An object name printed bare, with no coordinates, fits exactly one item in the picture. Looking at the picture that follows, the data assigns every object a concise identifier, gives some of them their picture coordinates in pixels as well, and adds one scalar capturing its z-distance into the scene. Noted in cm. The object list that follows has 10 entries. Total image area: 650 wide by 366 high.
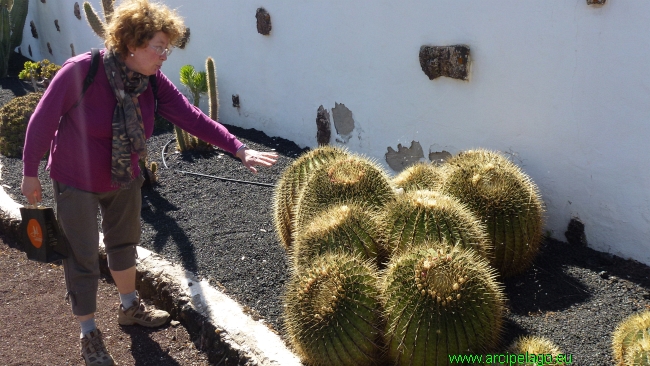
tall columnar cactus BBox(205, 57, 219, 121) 605
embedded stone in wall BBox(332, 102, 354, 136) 555
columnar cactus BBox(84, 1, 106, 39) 626
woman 283
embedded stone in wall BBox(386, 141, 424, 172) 484
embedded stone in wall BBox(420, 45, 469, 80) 424
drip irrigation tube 546
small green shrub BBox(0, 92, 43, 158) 690
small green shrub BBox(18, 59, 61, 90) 830
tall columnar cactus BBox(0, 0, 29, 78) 1178
